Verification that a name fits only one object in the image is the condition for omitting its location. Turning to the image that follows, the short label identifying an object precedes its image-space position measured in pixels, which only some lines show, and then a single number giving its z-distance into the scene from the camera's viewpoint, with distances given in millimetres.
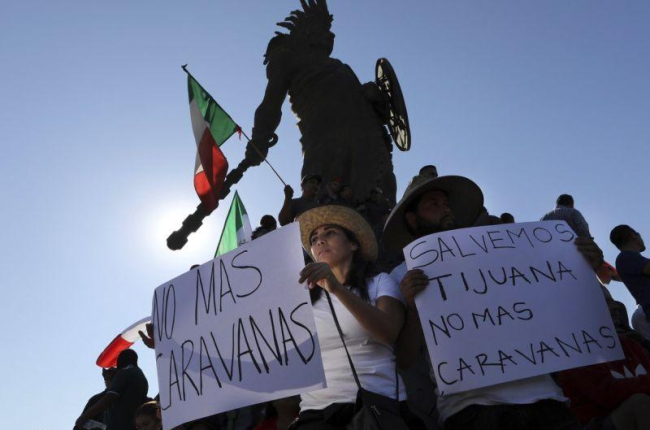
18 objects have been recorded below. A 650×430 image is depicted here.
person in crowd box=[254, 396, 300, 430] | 3400
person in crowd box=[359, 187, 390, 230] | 7770
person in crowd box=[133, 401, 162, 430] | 4836
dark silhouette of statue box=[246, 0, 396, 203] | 8672
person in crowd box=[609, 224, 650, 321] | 4441
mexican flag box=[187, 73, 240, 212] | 7129
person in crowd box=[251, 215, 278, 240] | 7467
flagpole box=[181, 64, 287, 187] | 7026
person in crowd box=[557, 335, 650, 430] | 2967
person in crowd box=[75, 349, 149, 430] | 5465
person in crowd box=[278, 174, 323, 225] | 6938
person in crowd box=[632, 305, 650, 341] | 4965
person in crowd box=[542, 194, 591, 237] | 6820
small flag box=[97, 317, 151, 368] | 7090
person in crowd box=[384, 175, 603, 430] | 2350
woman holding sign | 2346
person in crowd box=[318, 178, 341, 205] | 7070
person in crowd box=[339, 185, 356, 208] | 7381
